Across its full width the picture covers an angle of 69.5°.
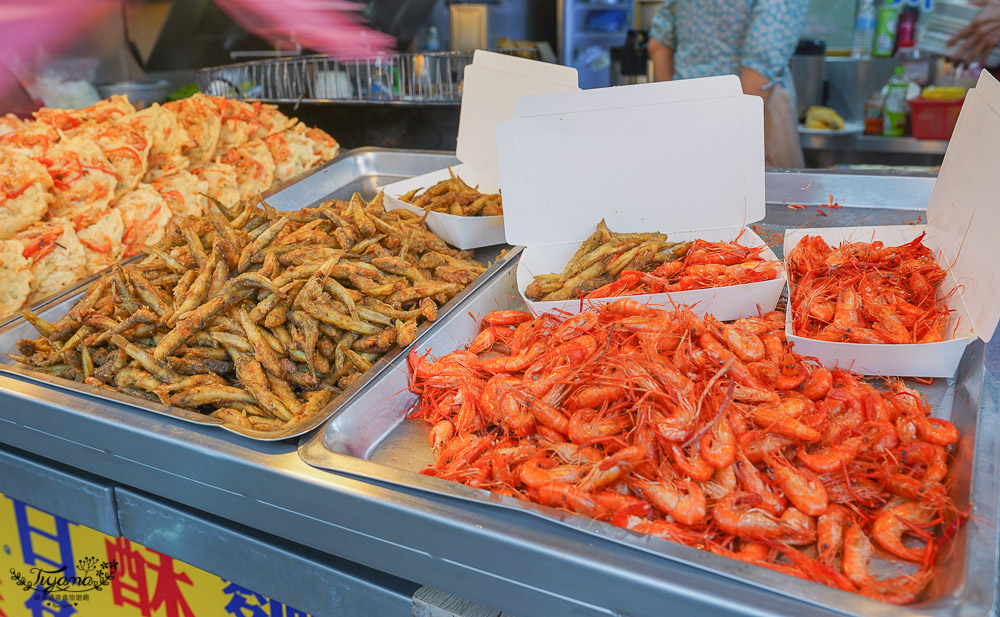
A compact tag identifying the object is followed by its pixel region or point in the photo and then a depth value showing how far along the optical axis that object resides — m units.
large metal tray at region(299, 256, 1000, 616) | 1.00
